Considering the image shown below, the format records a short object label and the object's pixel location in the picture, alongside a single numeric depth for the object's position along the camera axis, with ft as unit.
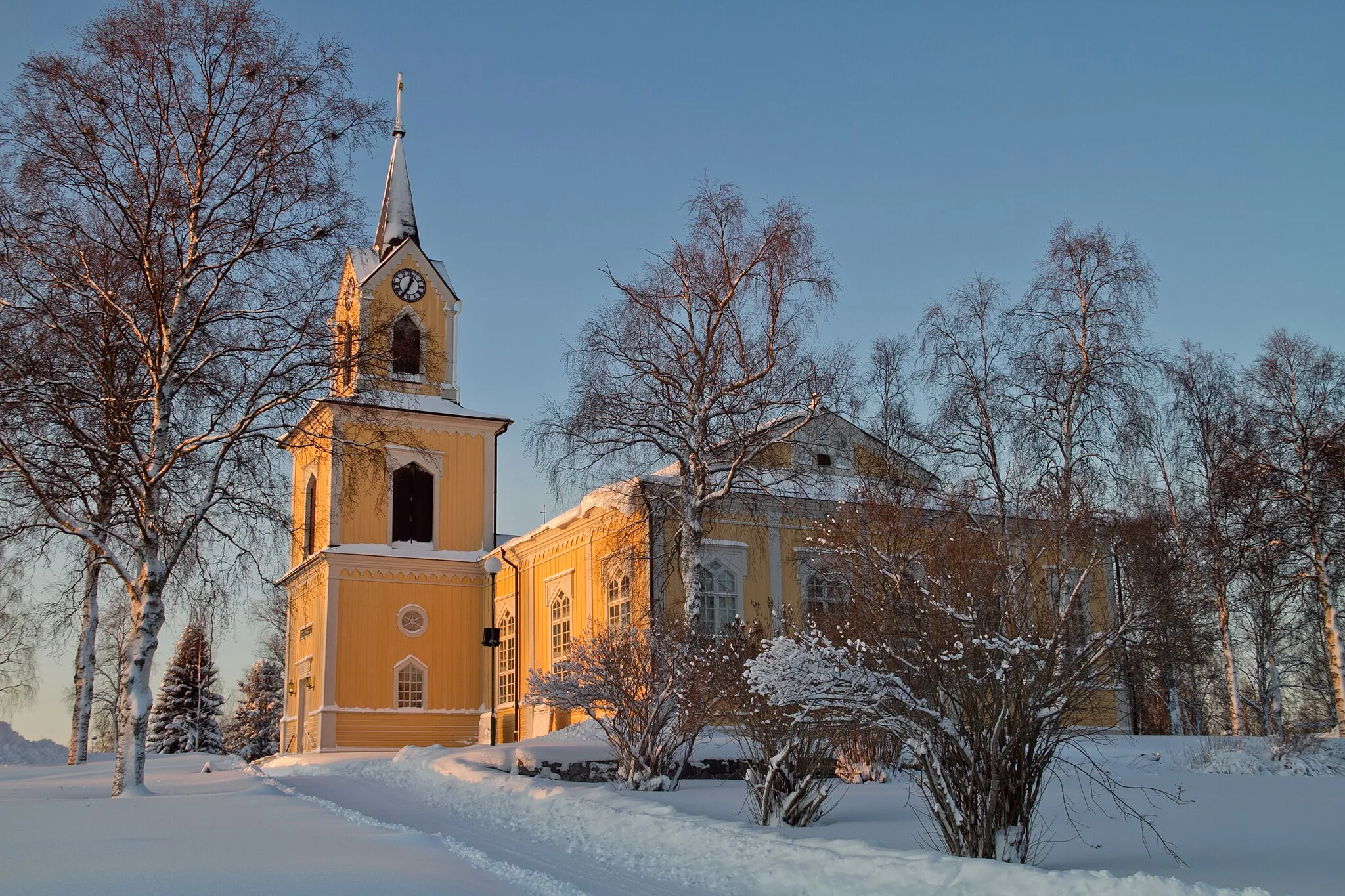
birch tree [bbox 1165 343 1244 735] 73.92
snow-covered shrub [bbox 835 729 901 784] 55.31
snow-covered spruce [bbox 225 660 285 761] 165.99
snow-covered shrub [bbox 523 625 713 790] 50.49
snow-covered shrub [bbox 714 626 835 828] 36.52
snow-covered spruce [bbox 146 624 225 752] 150.00
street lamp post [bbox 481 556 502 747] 67.67
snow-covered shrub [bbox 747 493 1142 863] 27.25
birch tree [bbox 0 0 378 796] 47.52
